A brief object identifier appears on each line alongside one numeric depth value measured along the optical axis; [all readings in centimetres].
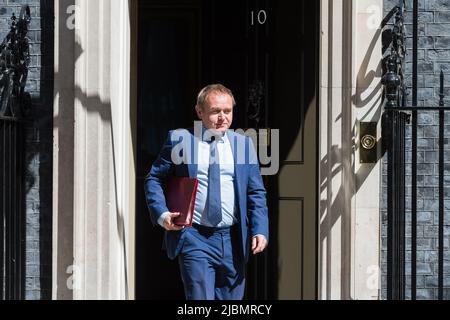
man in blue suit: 1136
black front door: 1410
